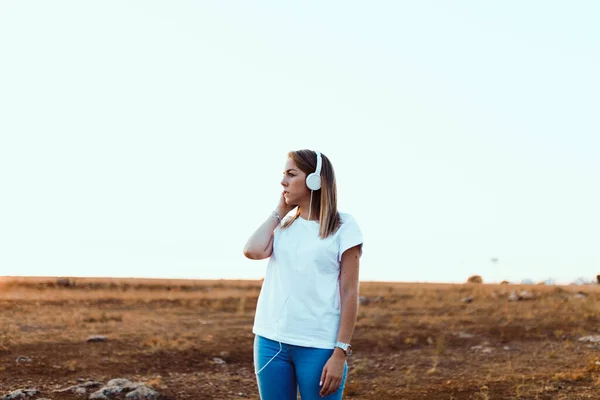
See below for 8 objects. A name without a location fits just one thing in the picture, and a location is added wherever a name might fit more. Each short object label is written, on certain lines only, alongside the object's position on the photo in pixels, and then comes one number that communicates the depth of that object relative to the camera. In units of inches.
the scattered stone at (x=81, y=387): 334.0
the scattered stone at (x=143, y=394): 326.0
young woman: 113.4
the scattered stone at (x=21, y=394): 317.7
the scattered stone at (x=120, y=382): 340.1
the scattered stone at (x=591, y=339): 530.2
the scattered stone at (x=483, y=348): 500.5
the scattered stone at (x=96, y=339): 481.4
